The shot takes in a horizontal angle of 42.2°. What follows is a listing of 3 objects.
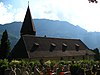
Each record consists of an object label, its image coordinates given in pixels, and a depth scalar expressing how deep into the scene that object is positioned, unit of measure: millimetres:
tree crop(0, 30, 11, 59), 35050
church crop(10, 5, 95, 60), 28361
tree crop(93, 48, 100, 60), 40441
